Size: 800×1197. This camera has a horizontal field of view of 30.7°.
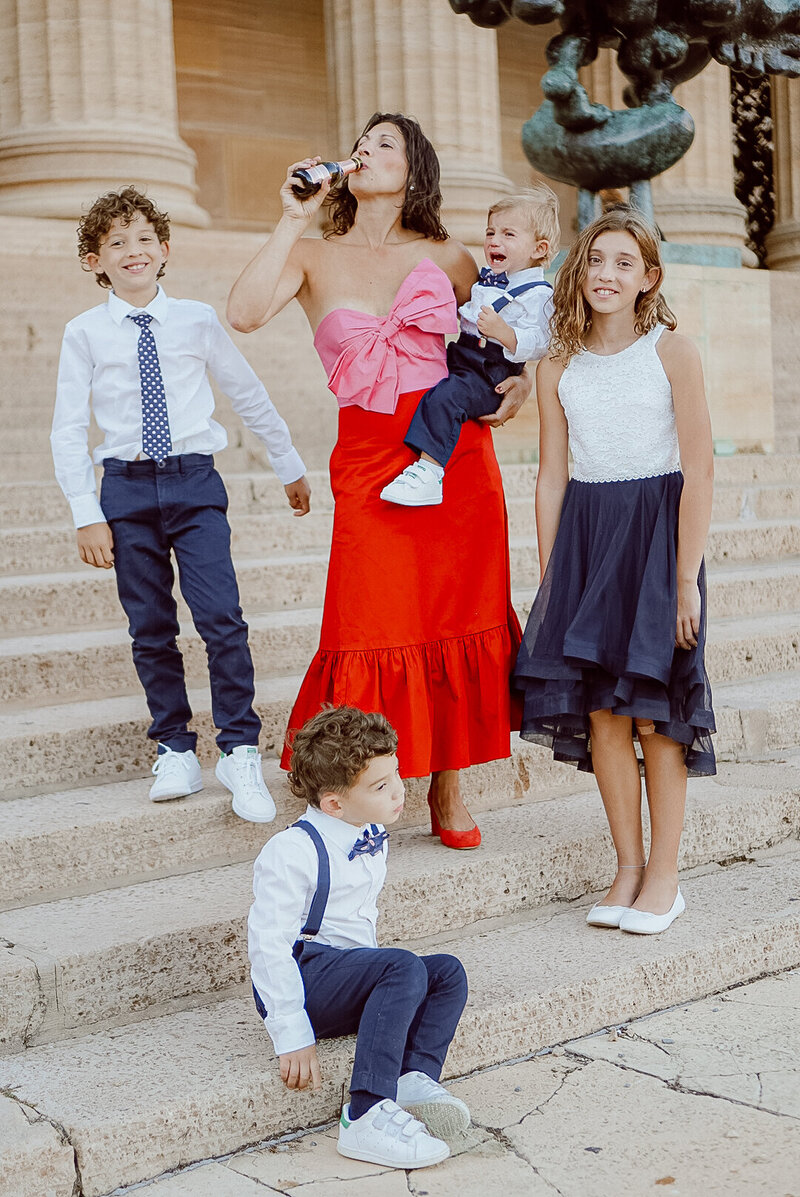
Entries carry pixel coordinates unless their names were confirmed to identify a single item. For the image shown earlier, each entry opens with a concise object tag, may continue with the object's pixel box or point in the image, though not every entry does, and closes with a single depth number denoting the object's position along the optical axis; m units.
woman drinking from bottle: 3.67
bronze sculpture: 6.55
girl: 3.49
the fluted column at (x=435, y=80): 9.90
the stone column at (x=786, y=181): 13.55
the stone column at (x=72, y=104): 8.26
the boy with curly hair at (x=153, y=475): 3.92
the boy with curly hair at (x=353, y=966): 2.76
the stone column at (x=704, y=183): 11.71
